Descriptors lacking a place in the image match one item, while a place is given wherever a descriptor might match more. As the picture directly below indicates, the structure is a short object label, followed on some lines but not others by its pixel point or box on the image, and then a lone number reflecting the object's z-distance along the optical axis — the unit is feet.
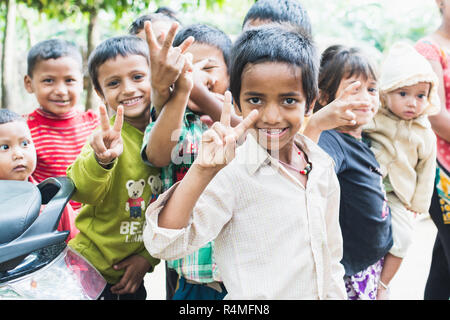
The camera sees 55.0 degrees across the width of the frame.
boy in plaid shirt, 4.68
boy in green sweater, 5.39
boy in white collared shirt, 3.89
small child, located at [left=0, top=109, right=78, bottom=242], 5.23
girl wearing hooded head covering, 6.61
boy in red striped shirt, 6.41
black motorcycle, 3.97
